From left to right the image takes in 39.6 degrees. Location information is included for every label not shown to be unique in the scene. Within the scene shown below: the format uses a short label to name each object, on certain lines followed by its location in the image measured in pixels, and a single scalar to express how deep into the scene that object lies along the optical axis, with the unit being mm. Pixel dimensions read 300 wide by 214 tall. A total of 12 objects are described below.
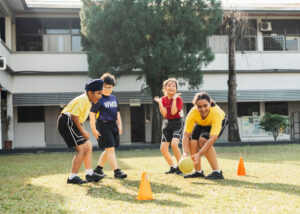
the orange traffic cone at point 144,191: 4574
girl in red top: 6902
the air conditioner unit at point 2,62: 10070
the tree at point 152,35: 16406
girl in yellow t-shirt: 5891
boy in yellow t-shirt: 5812
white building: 20172
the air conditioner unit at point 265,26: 22375
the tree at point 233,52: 18547
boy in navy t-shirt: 6504
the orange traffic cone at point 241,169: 6695
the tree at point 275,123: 20891
